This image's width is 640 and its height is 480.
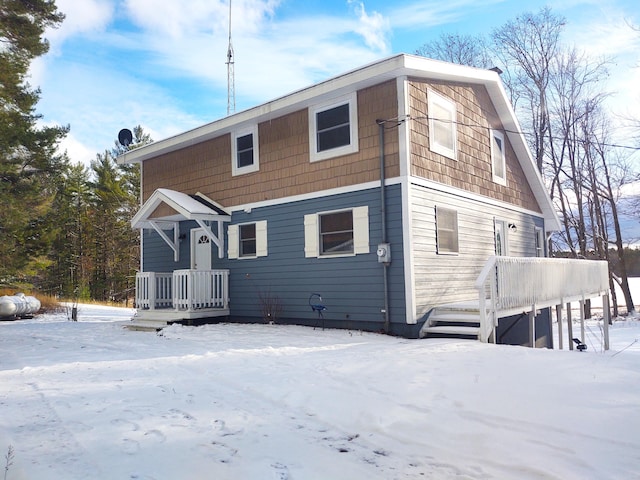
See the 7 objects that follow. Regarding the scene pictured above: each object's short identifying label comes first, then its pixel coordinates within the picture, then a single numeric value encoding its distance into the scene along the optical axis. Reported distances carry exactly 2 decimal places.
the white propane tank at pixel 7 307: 14.94
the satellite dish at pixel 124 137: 14.39
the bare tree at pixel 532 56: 24.94
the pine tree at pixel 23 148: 13.63
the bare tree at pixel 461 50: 26.62
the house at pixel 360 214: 8.98
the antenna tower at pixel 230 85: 16.23
